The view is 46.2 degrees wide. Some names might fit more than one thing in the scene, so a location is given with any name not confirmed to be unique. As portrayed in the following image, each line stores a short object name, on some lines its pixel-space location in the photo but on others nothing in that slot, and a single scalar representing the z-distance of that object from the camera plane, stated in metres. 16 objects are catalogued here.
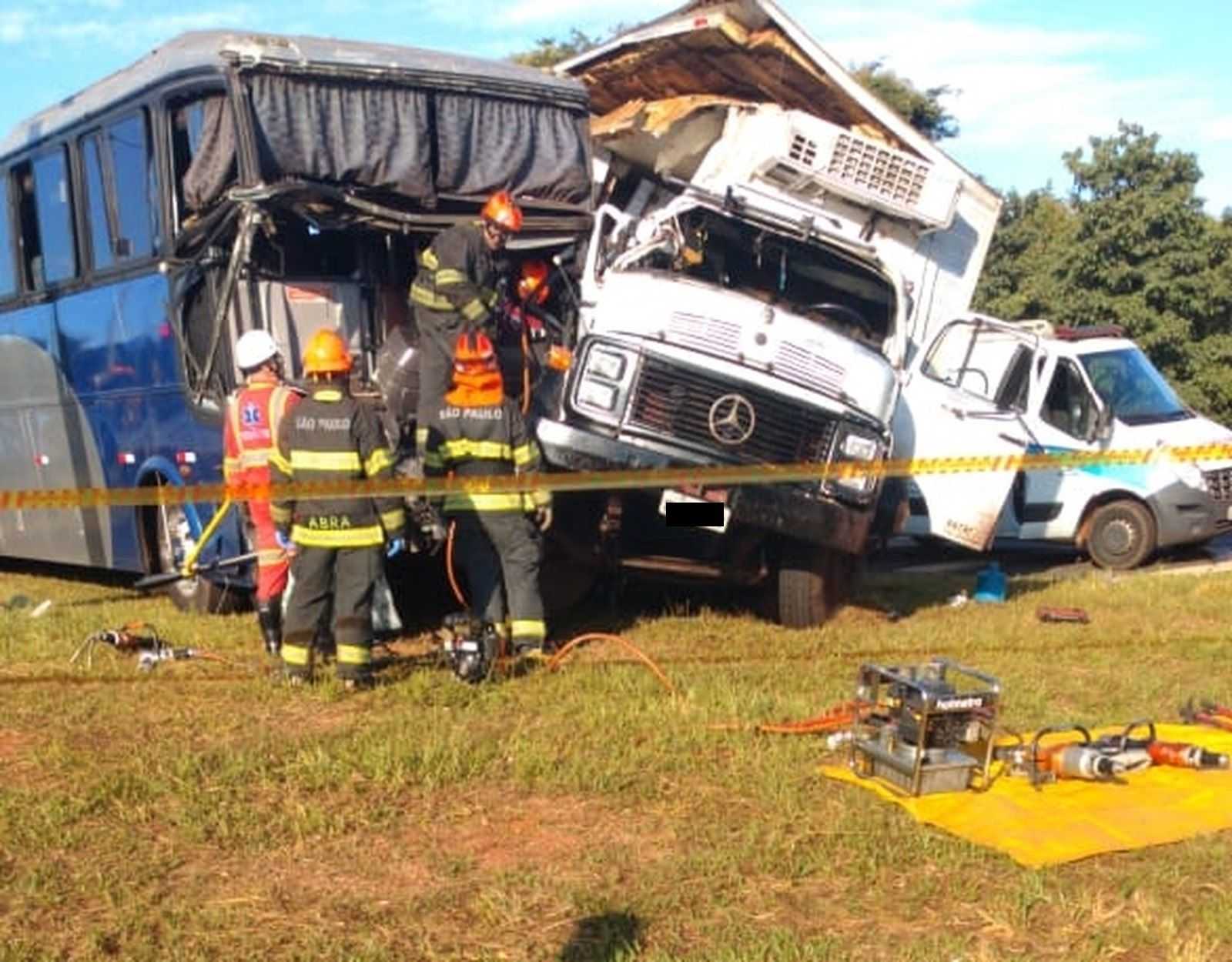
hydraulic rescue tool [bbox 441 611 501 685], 6.93
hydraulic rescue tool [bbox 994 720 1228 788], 5.30
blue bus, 8.19
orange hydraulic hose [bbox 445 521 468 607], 7.61
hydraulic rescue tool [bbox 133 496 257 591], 8.29
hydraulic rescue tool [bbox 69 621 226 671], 7.58
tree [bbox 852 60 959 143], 31.36
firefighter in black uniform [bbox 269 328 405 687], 6.80
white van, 10.74
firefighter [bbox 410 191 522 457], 7.70
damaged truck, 7.72
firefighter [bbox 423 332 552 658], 7.36
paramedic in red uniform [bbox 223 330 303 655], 7.46
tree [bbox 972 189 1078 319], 23.42
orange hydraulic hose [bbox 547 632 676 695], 6.99
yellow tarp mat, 4.79
